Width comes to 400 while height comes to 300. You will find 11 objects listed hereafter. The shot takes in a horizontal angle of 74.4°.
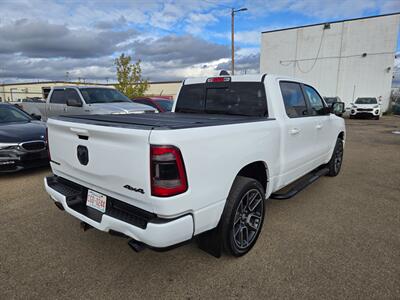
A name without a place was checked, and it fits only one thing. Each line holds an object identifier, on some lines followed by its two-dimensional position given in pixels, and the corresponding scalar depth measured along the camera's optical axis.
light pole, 18.38
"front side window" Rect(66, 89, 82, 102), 7.76
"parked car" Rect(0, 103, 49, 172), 4.79
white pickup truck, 1.87
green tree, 23.33
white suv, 19.08
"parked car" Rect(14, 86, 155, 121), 7.23
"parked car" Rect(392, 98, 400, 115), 23.70
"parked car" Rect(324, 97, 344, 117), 20.51
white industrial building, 23.28
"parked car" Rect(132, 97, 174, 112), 10.39
